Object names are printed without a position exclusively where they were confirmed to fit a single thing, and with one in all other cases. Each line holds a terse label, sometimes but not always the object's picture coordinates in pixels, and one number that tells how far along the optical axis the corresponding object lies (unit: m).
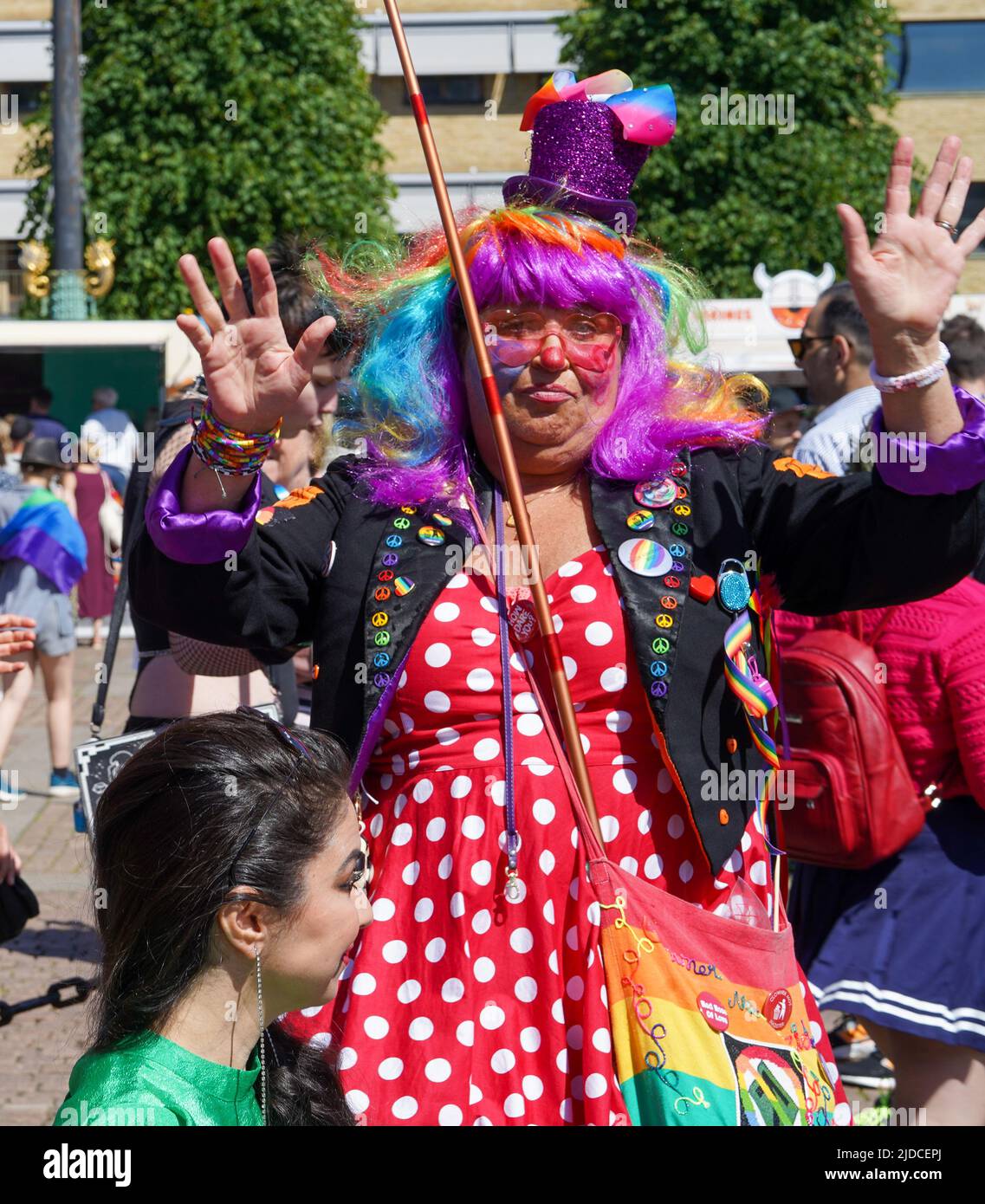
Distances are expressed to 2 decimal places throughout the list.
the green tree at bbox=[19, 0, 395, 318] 17.03
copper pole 2.11
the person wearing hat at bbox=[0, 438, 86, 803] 7.24
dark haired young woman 1.90
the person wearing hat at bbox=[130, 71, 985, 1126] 2.14
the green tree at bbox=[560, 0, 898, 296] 18.69
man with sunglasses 4.20
